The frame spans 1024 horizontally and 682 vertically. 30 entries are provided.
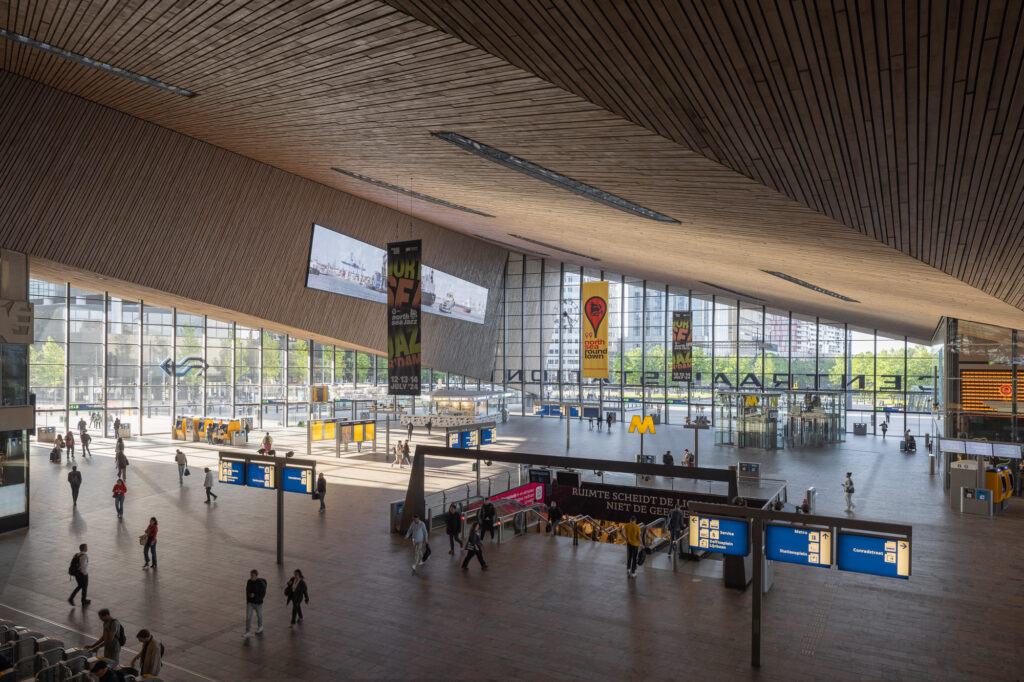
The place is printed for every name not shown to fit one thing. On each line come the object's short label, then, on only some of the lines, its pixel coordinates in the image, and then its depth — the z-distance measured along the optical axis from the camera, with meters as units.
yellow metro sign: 25.51
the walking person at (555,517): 16.98
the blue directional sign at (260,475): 14.04
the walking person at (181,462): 21.83
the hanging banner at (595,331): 23.12
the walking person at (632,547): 12.80
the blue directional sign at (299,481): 13.62
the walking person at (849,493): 18.52
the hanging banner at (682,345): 27.75
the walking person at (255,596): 9.52
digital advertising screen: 25.80
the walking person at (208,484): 19.05
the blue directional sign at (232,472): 14.43
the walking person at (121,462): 21.61
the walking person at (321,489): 18.14
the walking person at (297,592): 10.07
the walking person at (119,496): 17.00
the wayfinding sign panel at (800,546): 9.07
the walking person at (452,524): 14.17
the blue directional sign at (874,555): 8.59
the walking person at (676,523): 14.27
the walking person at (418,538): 12.78
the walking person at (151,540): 12.81
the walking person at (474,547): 13.03
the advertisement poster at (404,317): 15.36
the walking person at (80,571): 10.73
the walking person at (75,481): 18.22
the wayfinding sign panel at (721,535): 9.80
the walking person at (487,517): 14.78
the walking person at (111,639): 8.14
